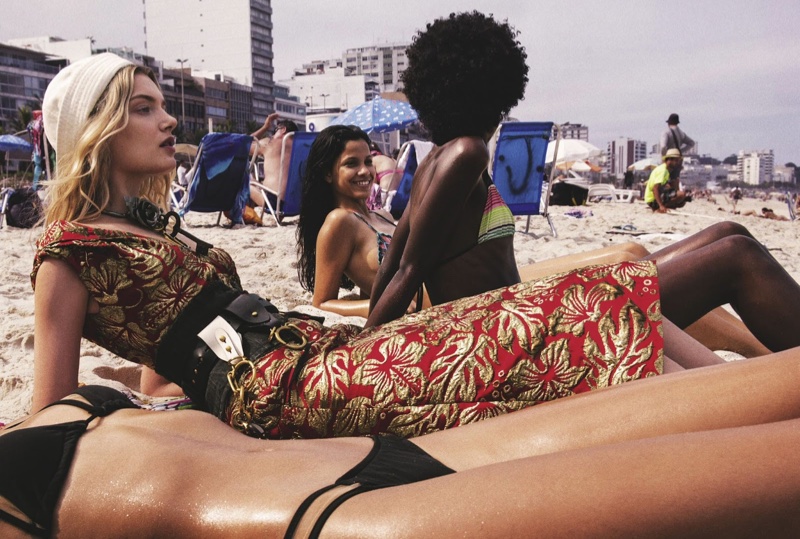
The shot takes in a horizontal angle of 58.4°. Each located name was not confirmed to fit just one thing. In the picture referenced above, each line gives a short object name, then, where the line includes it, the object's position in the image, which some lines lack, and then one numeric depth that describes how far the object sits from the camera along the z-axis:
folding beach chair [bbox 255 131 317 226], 8.06
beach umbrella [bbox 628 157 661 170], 29.78
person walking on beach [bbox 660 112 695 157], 12.52
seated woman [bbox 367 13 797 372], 2.25
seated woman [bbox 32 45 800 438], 1.54
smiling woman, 3.64
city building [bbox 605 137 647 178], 151.00
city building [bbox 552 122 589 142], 156.07
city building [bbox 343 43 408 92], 151.50
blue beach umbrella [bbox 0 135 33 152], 18.97
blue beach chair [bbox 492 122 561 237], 7.60
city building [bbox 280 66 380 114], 110.94
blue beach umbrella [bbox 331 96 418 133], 12.71
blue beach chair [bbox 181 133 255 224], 8.52
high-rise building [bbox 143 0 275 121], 108.00
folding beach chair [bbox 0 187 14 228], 9.00
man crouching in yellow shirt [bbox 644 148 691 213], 12.13
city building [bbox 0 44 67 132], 69.94
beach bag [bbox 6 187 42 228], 8.90
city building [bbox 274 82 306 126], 107.03
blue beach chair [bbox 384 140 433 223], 7.56
